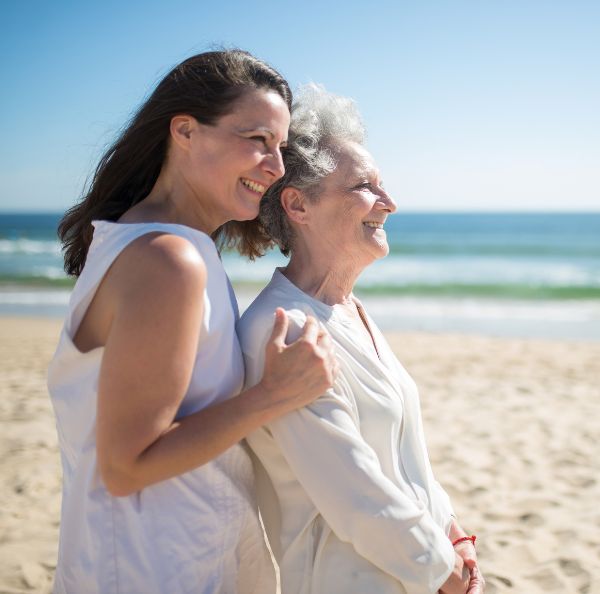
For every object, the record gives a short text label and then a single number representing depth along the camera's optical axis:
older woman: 1.94
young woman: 1.58
